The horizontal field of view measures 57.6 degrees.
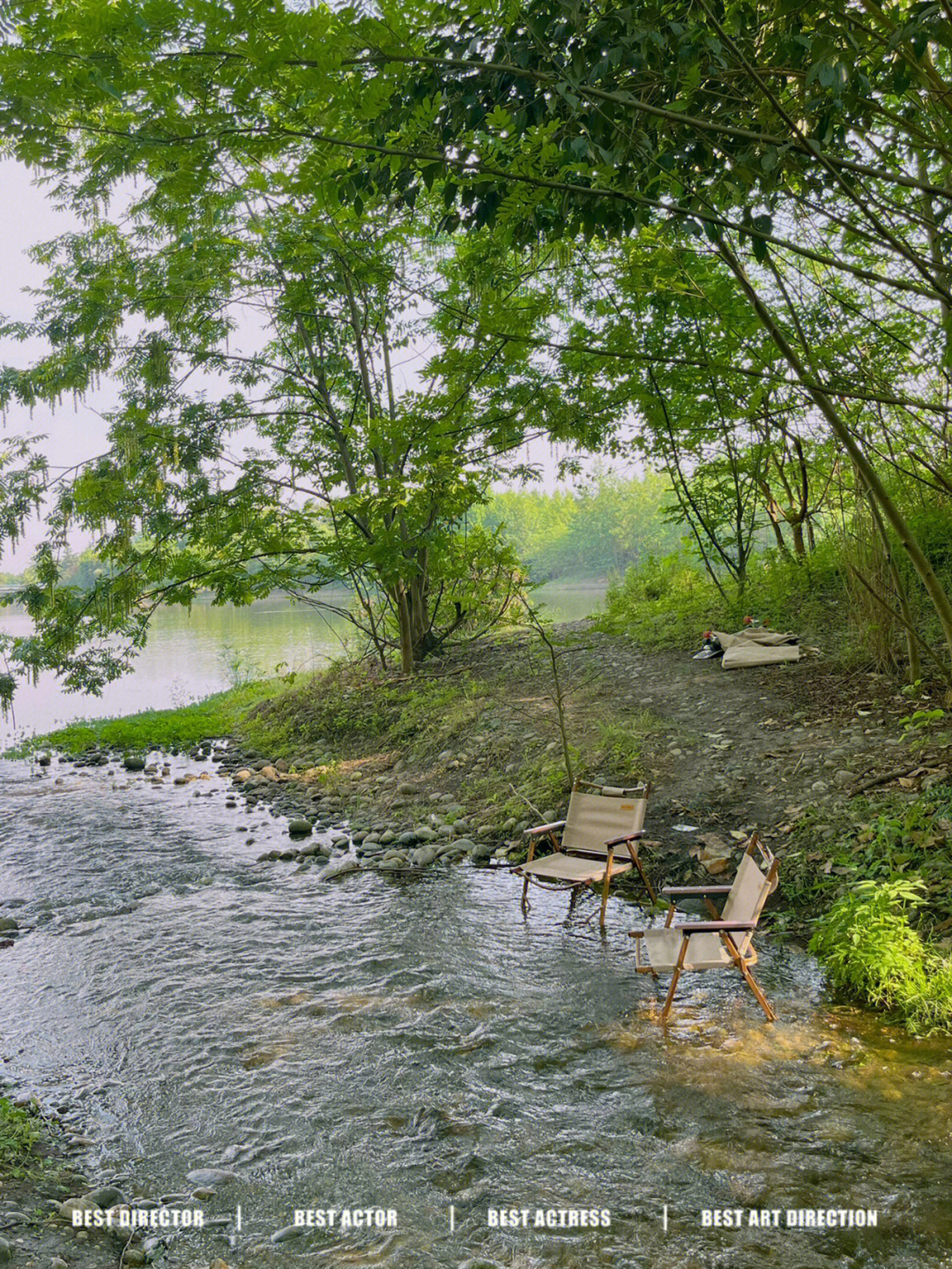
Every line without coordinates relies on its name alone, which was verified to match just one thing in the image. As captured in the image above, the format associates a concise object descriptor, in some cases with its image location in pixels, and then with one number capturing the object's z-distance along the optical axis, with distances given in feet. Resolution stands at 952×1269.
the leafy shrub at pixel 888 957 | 13.39
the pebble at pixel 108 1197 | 10.26
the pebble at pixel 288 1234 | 9.73
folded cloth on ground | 29.40
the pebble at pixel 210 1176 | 10.73
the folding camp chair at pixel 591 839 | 18.42
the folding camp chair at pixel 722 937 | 13.82
